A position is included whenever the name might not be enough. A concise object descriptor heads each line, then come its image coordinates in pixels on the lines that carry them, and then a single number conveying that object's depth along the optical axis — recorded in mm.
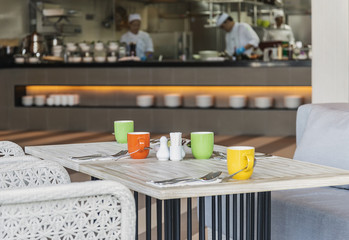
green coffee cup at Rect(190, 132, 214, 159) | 2562
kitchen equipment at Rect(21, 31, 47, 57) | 10352
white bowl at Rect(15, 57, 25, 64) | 10203
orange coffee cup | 2617
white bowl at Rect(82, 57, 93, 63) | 9914
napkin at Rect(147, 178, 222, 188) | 1960
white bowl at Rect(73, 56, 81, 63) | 10008
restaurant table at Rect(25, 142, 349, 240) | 1976
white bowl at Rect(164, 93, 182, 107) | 9266
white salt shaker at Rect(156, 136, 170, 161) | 2564
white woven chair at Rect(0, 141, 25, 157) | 2912
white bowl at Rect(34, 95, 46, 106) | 10078
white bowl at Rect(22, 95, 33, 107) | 10133
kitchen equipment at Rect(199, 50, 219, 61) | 11984
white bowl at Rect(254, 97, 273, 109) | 8859
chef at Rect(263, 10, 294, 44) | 12164
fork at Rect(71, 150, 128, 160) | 2609
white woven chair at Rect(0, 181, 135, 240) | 1640
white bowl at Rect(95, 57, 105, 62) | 9844
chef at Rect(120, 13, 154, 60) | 10867
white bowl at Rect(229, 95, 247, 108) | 8961
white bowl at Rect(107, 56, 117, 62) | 9773
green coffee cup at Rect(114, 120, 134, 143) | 3160
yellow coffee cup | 2100
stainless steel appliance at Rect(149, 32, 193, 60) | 11828
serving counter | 8812
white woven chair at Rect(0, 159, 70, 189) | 2242
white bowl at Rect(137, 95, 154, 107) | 9414
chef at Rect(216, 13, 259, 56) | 10344
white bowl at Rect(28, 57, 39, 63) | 10196
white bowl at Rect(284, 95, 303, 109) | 8734
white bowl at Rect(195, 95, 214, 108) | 9117
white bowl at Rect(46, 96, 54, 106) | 10008
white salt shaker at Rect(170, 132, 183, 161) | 2549
